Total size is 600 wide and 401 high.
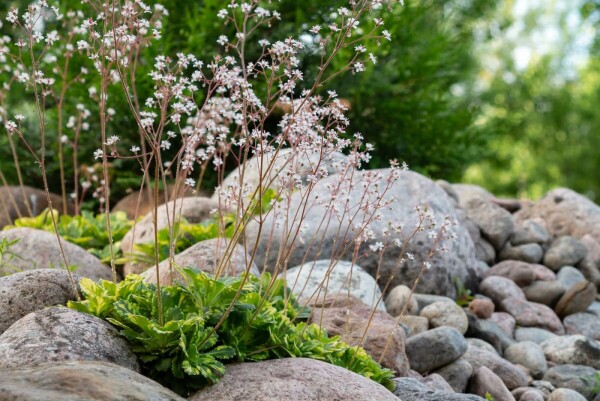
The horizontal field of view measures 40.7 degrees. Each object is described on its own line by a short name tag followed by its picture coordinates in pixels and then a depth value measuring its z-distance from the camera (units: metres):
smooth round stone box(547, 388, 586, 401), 5.51
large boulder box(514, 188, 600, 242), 9.29
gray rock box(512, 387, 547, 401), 5.47
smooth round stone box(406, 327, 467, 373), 5.40
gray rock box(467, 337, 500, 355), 6.11
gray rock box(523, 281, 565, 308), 7.67
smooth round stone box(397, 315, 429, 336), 5.96
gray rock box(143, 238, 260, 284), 4.55
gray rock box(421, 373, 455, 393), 4.99
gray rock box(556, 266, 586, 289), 8.07
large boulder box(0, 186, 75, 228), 8.42
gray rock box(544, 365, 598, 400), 5.95
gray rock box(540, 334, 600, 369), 6.45
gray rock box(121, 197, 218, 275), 6.30
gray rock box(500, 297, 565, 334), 7.22
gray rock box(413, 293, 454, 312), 6.54
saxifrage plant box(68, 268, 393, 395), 3.62
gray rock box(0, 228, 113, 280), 6.01
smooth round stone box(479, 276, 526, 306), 7.45
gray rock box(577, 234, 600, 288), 8.48
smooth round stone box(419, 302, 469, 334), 6.24
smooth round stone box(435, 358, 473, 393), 5.39
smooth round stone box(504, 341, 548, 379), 6.21
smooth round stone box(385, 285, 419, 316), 6.28
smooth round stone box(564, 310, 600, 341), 7.41
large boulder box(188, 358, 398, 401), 3.53
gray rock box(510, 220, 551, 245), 8.65
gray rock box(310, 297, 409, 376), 4.95
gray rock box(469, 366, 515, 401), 5.33
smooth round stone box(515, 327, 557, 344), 6.92
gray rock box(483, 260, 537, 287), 7.81
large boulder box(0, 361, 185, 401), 2.74
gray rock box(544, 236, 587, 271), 8.35
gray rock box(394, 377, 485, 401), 4.20
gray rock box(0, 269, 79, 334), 3.94
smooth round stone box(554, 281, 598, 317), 7.52
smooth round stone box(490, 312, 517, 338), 6.96
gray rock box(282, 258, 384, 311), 5.88
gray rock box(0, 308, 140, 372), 3.32
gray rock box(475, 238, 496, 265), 8.31
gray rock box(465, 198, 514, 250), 8.45
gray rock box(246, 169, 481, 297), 6.61
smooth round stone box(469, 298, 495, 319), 6.94
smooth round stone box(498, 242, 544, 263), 8.34
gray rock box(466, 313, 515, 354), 6.46
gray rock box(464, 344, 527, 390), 5.79
